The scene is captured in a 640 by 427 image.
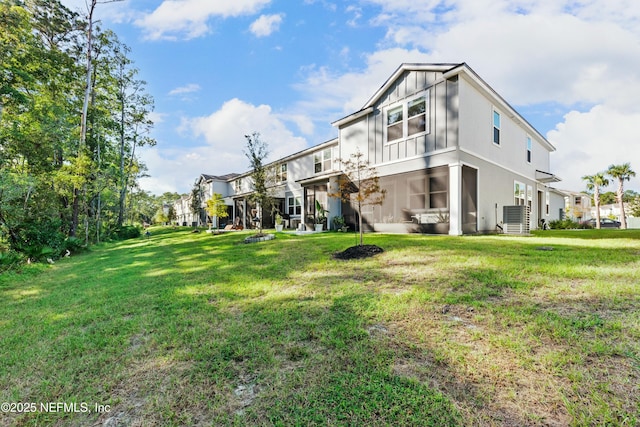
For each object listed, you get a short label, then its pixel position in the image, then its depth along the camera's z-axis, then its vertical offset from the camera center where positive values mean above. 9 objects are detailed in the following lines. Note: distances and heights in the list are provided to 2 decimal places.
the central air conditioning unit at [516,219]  11.17 -0.27
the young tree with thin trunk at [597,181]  28.16 +3.33
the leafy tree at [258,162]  12.30 +2.53
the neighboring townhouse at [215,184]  31.62 +3.79
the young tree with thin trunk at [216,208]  20.58 +0.56
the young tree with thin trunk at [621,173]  26.77 +3.97
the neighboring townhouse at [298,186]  15.86 +1.93
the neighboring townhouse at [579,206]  35.39 +1.02
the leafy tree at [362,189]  6.82 +0.68
